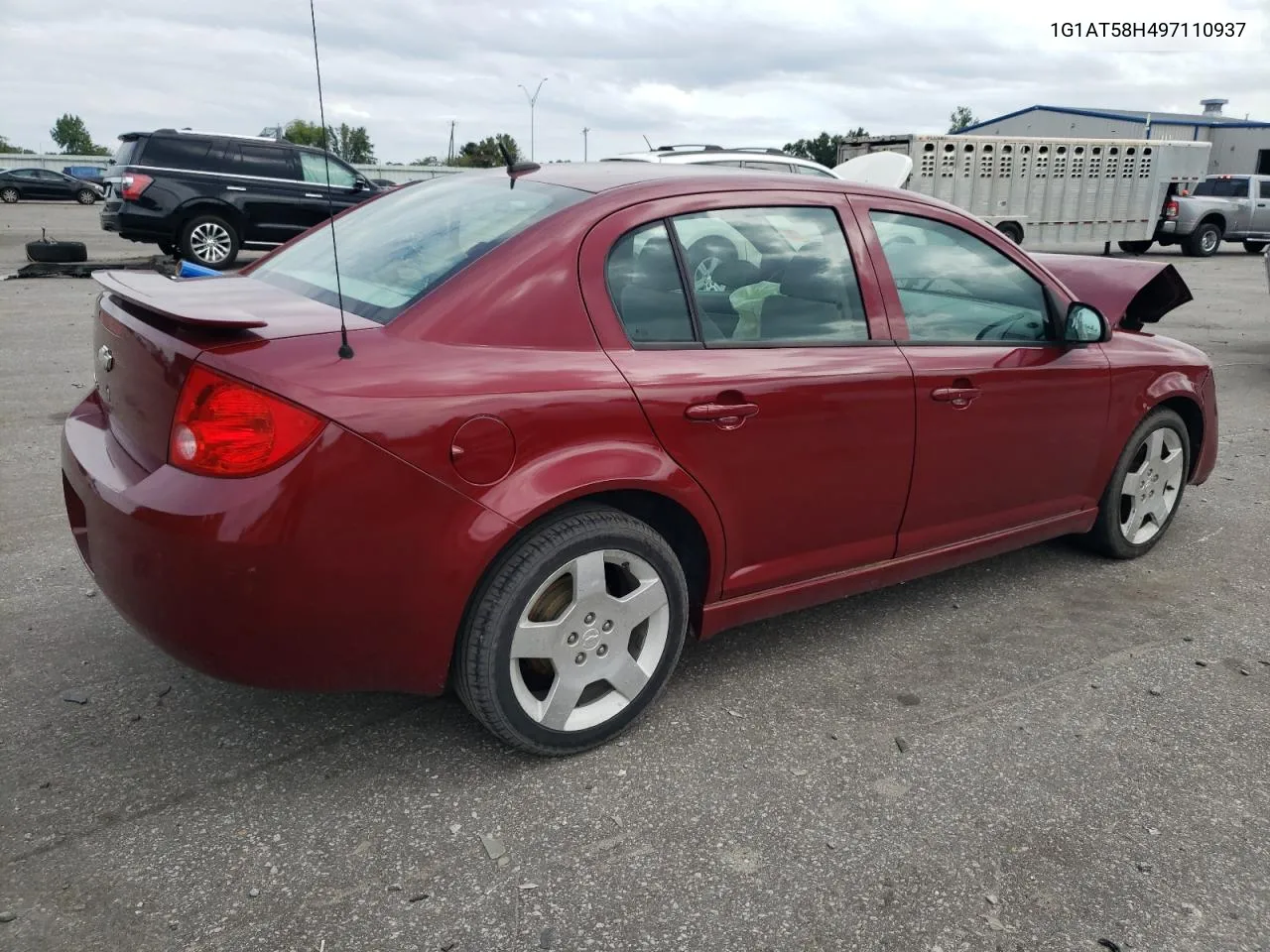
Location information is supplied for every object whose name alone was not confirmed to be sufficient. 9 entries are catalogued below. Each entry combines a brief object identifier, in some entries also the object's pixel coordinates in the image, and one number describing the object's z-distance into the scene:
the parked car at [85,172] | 49.37
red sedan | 2.31
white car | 10.55
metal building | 39.22
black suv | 13.27
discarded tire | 13.47
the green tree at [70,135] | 97.50
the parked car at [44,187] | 36.66
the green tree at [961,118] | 124.81
